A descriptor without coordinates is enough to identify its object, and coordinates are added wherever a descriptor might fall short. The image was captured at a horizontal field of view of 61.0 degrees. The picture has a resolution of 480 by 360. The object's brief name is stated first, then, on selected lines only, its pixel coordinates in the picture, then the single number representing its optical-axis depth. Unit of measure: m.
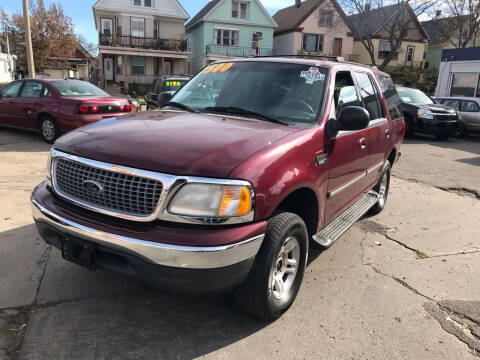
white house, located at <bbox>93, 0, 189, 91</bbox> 33.16
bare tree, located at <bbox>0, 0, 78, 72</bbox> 38.59
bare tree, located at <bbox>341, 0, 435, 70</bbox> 30.68
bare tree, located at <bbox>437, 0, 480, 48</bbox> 30.39
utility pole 14.64
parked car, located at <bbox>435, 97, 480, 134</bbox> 14.33
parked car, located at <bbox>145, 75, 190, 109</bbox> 12.16
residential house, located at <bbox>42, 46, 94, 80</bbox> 40.97
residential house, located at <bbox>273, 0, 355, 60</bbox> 38.34
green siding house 35.41
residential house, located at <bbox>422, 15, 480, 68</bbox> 33.25
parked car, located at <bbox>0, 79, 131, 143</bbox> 8.78
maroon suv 2.36
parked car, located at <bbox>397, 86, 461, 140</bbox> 13.09
